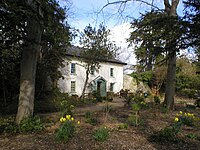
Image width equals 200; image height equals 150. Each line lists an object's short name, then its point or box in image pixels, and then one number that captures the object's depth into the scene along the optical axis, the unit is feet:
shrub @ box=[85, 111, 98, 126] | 25.29
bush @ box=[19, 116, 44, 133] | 21.93
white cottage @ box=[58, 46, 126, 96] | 85.15
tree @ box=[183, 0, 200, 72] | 16.06
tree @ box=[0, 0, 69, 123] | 20.04
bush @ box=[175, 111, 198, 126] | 26.36
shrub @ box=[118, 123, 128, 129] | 23.22
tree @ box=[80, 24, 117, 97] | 68.49
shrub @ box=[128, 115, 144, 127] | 24.76
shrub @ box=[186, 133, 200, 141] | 19.92
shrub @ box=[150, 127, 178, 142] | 18.54
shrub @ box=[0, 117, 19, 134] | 21.59
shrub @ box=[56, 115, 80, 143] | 17.57
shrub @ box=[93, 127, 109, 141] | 17.79
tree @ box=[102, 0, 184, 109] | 17.99
